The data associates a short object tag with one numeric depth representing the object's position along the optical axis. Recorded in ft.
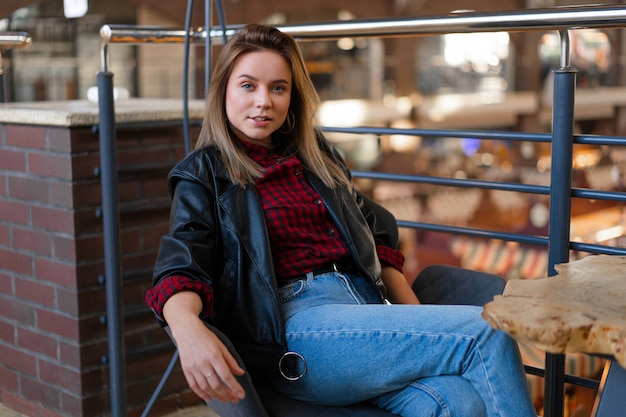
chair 8.82
